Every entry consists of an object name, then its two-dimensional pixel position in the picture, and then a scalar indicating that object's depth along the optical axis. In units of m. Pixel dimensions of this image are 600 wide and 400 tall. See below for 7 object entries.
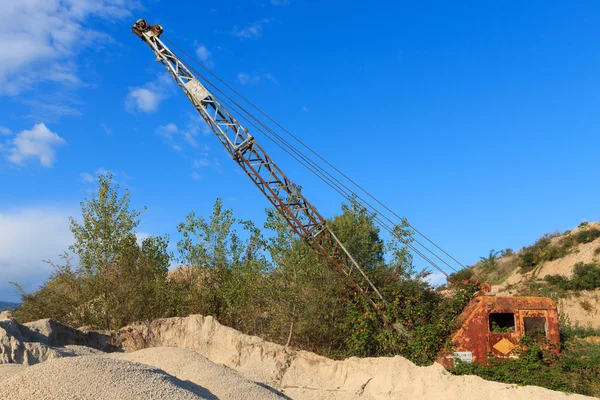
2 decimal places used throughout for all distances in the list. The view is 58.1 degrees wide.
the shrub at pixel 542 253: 38.78
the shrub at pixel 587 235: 38.38
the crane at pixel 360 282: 15.60
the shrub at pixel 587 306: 30.16
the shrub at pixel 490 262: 45.90
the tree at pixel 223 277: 20.86
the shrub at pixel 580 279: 31.55
